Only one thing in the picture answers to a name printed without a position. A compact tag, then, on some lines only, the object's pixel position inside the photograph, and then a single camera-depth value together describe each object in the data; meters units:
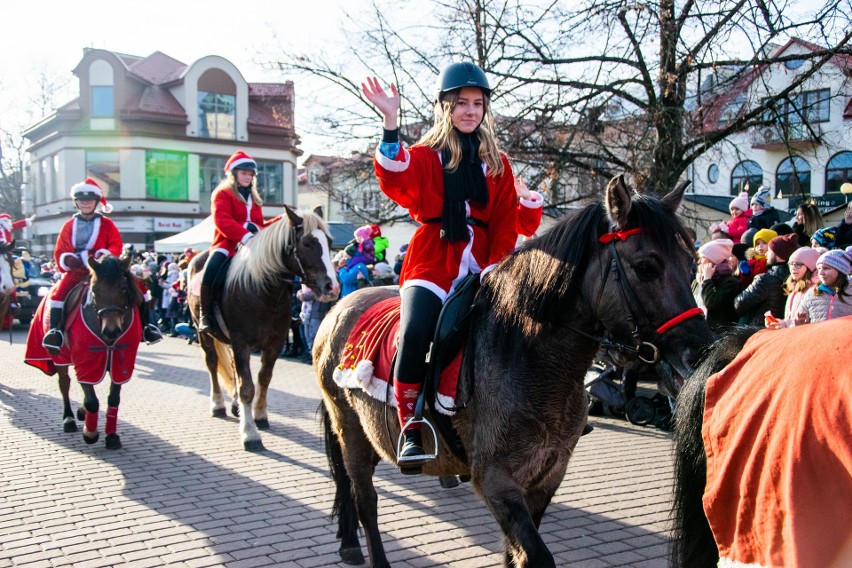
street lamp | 10.11
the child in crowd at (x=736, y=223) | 10.08
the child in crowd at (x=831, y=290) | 6.21
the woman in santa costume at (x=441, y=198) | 3.59
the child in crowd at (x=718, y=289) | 7.84
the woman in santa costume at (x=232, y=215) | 8.73
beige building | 39.91
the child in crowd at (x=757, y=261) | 8.45
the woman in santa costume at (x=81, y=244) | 8.46
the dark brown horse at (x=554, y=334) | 2.94
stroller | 8.65
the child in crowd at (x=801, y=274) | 6.62
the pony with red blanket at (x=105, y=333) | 7.78
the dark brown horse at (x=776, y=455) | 1.92
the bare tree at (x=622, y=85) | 10.43
